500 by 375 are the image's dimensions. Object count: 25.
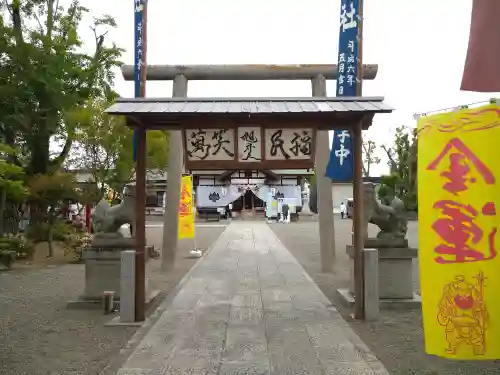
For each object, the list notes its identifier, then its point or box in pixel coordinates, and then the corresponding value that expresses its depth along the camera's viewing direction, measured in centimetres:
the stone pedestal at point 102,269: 781
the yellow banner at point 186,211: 1469
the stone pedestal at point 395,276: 779
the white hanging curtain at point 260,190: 4353
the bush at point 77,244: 1411
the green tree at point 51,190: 1377
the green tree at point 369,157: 4962
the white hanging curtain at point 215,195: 4302
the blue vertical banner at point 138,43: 1026
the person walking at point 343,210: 4443
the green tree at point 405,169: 3557
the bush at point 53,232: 1470
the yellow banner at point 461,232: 410
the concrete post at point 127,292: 658
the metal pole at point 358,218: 684
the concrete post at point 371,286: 675
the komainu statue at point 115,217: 795
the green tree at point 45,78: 1395
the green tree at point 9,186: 1044
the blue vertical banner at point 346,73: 952
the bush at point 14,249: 1271
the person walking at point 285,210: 3812
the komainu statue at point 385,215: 808
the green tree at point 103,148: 1603
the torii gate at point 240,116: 634
